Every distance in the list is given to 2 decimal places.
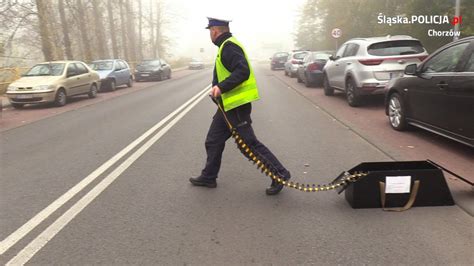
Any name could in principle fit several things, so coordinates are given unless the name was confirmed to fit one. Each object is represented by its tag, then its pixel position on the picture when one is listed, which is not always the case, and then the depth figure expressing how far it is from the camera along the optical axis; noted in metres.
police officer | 4.47
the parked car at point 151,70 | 28.00
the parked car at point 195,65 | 53.50
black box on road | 4.16
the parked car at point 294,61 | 24.39
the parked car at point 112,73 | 19.98
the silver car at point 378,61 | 10.43
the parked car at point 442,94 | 5.71
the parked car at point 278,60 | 37.78
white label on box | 4.14
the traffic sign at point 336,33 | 26.89
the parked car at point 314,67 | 17.33
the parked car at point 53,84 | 13.80
